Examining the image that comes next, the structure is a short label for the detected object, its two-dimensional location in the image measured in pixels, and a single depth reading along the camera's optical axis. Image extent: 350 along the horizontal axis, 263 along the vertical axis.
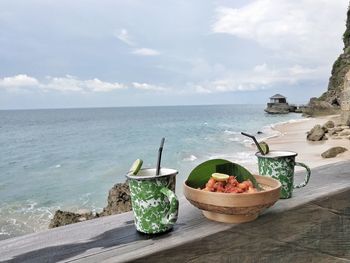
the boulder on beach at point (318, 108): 43.92
